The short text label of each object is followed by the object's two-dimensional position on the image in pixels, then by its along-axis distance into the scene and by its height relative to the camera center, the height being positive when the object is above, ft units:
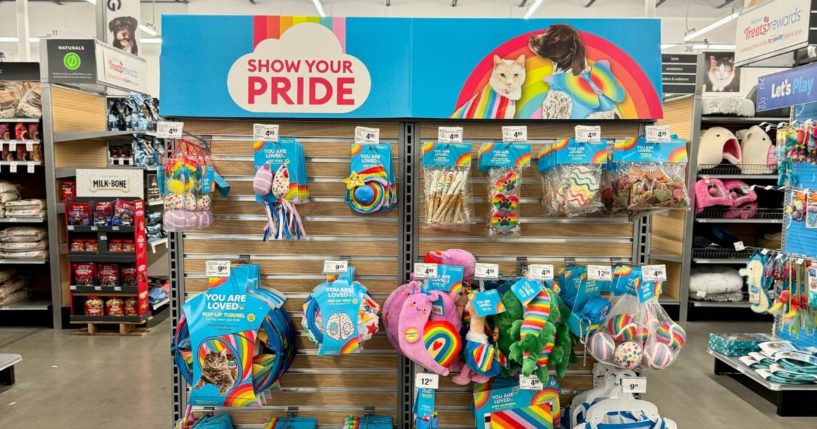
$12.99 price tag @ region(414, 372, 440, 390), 6.88 -2.73
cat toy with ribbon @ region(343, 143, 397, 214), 7.43 +0.02
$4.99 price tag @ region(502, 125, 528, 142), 7.50 +0.73
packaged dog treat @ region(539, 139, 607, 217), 7.22 +0.11
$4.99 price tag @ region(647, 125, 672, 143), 7.28 +0.70
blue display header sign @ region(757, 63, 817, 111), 11.59 +2.33
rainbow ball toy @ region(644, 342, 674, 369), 6.78 -2.32
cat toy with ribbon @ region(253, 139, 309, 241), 7.30 -0.06
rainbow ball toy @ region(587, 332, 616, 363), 6.80 -2.22
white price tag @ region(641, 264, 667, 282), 7.04 -1.27
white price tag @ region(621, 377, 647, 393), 7.30 -2.93
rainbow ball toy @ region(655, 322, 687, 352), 6.86 -2.09
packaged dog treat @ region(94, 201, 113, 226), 16.15 -1.10
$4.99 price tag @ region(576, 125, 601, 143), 7.30 +0.70
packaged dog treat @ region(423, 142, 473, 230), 7.39 +0.00
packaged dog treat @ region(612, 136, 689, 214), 7.19 +0.12
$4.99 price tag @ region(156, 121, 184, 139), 7.41 +0.73
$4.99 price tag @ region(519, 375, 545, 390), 6.77 -2.74
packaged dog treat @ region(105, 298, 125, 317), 16.72 -4.28
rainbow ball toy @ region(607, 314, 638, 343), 6.82 -1.98
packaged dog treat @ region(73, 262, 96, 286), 16.44 -3.08
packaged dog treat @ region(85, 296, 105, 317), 16.67 -4.24
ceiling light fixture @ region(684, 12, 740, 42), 32.37 +10.44
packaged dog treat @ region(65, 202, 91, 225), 16.16 -1.11
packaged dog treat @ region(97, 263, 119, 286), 16.51 -3.15
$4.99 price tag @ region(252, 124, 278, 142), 7.46 +0.71
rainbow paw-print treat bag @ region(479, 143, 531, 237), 7.40 +0.06
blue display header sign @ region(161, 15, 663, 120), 7.63 +1.72
